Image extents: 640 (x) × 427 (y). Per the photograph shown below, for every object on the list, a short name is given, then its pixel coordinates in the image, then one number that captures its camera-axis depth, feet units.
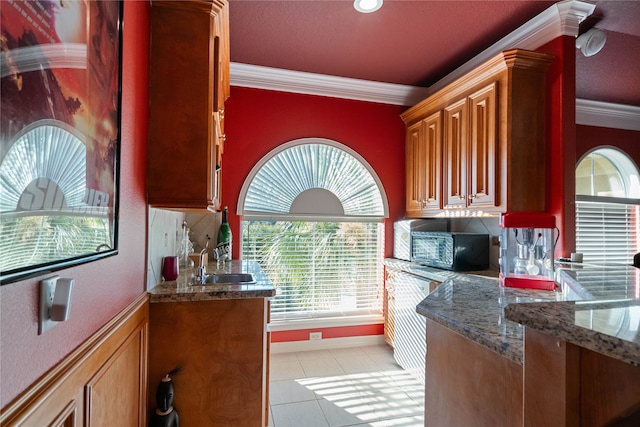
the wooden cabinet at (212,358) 5.58
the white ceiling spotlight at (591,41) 7.68
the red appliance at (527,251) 5.97
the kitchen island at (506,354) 1.98
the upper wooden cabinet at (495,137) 7.48
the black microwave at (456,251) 8.82
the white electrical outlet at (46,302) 2.33
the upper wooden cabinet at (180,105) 5.57
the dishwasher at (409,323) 8.63
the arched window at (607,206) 13.04
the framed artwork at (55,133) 1.94
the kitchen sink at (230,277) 7.73
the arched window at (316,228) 10.89
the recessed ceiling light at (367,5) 7.25
